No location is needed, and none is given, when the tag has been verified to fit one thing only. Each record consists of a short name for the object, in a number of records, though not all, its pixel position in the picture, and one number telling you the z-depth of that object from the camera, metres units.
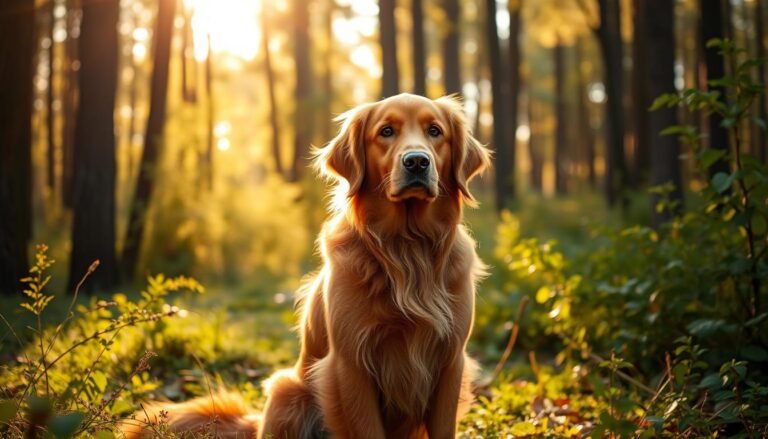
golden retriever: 3.20
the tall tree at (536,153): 30.33
